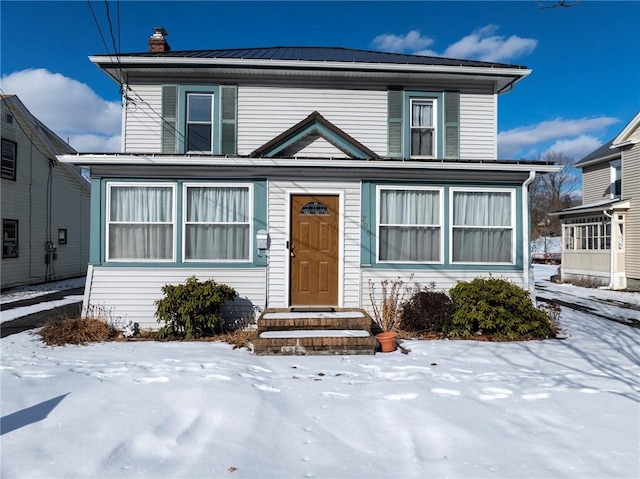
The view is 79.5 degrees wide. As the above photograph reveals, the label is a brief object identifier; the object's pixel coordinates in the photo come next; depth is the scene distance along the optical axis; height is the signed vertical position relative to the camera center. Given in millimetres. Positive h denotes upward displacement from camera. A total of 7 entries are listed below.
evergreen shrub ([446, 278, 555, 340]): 6879 -1226
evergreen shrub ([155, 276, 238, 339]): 6801 -1163
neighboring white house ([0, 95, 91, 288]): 13984 +1567
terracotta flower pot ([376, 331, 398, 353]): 6117 -1529
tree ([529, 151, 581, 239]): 46406 +6486
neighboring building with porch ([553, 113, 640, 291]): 15242 +1198
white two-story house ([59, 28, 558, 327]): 7539 +520
